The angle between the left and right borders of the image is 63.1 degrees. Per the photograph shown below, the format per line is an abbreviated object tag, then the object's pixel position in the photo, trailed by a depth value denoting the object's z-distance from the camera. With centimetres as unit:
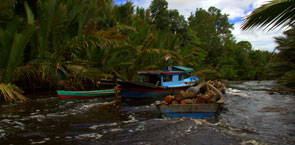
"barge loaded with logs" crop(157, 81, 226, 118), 760
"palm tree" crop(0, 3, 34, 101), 1013
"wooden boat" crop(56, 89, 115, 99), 1251
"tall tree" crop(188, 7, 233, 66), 4284
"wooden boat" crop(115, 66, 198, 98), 1299
